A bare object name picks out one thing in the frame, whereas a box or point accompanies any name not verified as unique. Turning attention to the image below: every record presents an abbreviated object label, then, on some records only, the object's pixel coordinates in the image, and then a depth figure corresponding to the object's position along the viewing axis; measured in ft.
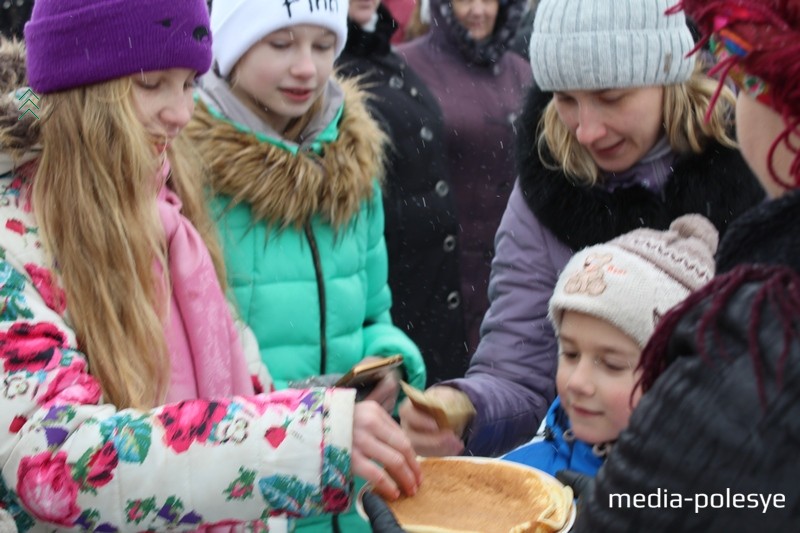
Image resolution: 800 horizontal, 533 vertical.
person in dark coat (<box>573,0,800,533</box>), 4.23
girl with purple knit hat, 6.48
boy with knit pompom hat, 8.25
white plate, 6.46
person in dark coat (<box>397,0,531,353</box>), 16.99
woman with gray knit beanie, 9.33
